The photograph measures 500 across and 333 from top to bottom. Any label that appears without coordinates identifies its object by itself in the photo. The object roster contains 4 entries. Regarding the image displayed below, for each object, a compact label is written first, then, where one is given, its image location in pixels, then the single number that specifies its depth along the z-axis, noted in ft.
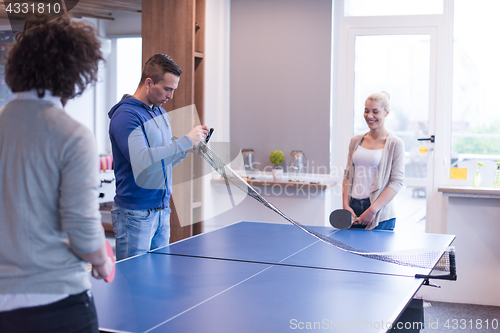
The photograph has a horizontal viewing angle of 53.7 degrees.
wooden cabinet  12.65
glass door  13.69
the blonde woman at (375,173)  9.51
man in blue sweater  7.04
